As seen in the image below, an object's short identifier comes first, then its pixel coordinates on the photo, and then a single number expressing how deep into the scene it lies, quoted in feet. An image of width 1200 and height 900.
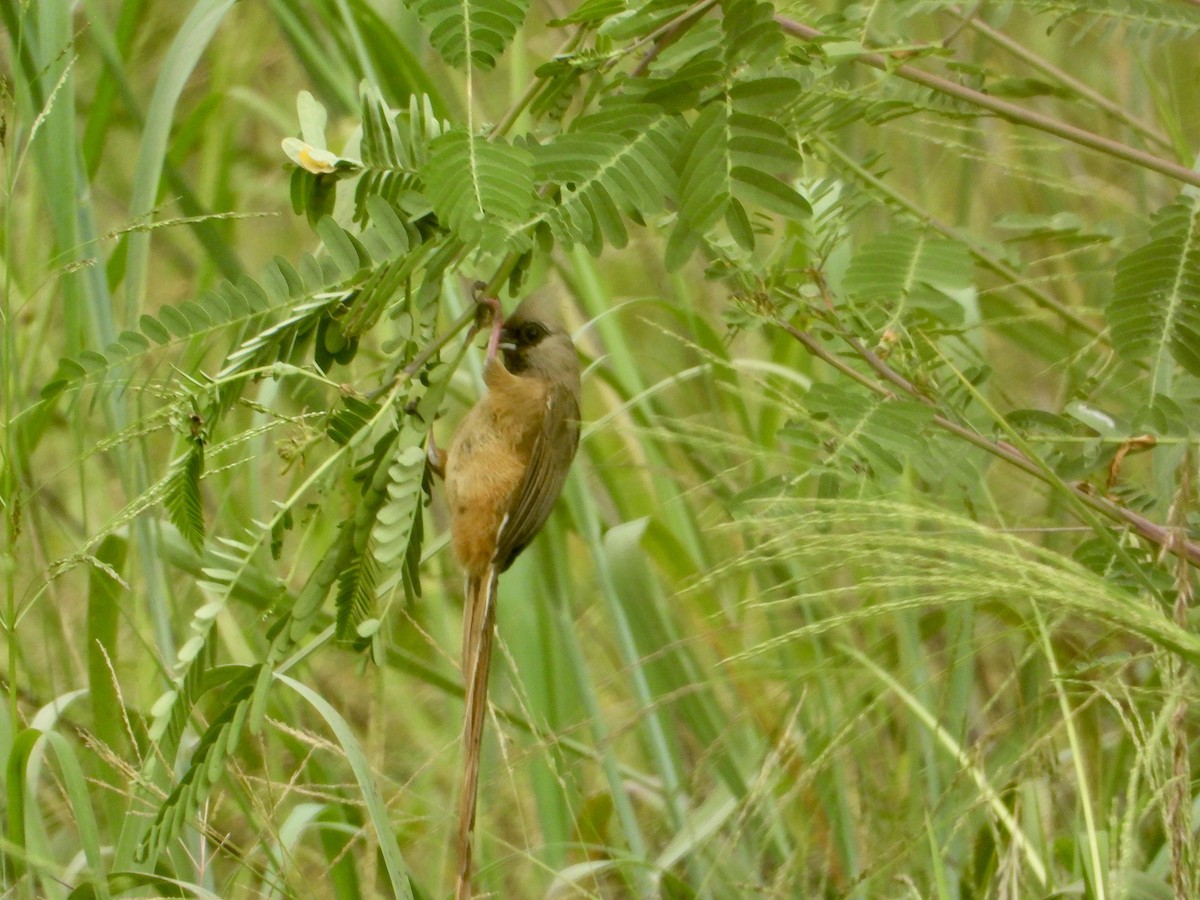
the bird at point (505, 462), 35.54
